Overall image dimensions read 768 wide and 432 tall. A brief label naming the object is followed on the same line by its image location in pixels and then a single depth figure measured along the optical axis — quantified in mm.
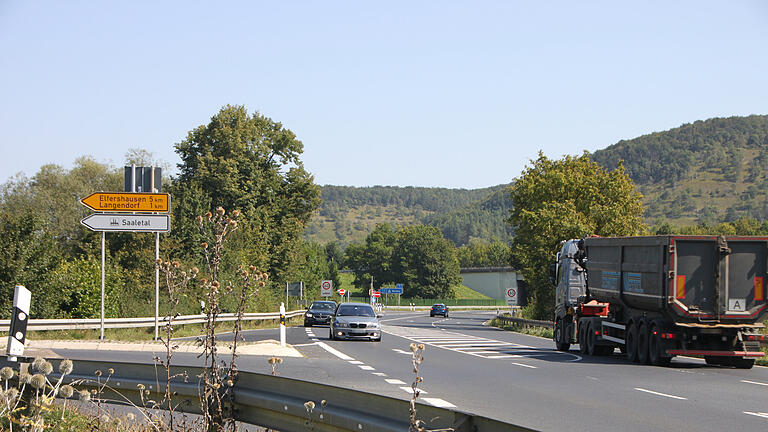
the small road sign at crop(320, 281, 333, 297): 69062
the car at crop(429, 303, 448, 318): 92688
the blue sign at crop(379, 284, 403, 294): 122719
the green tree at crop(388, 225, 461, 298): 160375
